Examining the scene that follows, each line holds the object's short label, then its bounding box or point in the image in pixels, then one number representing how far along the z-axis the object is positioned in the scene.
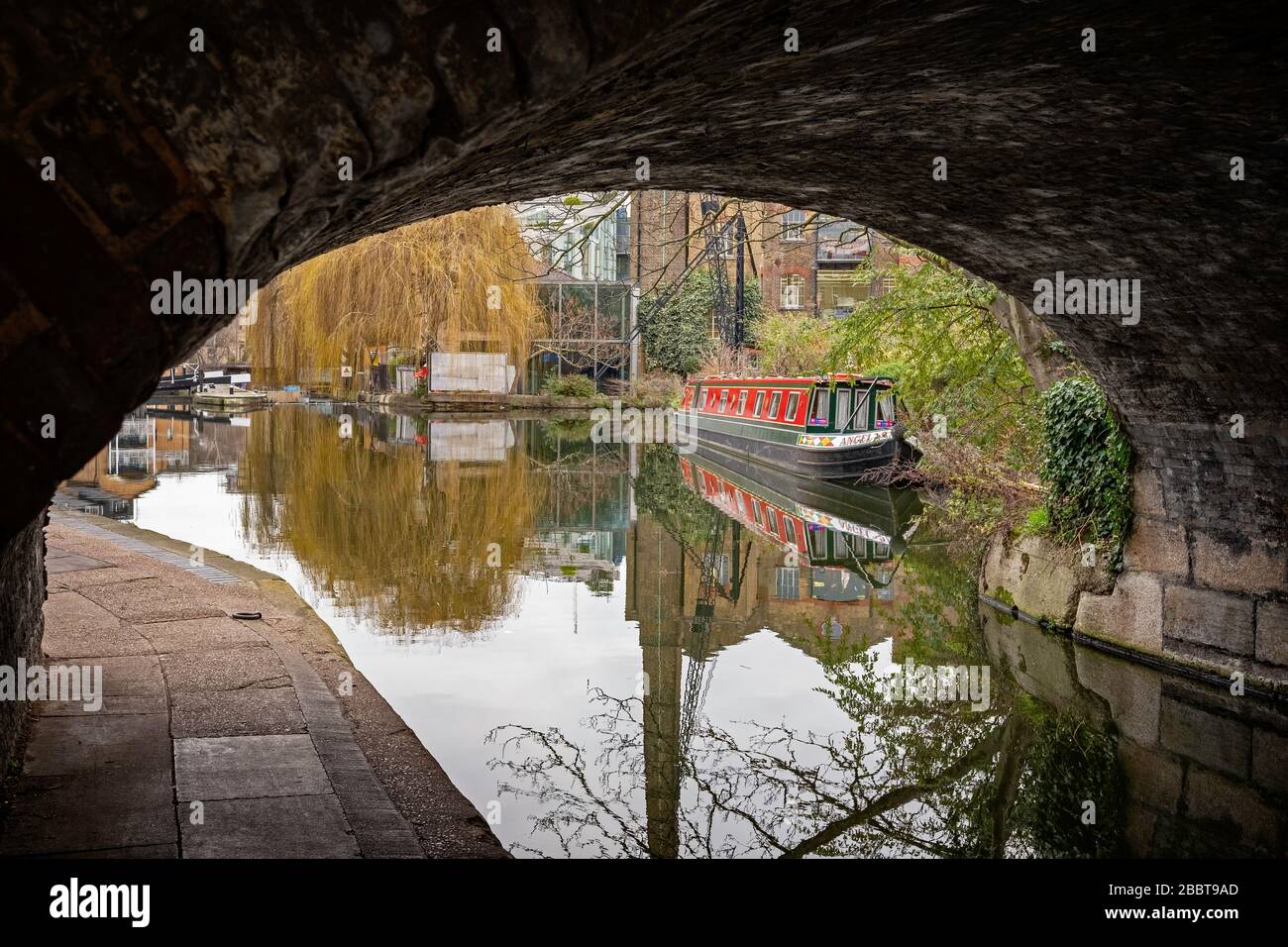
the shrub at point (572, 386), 41.81
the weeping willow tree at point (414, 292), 32.94
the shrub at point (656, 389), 41.97
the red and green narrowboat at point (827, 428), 20.28
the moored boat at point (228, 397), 48.09
